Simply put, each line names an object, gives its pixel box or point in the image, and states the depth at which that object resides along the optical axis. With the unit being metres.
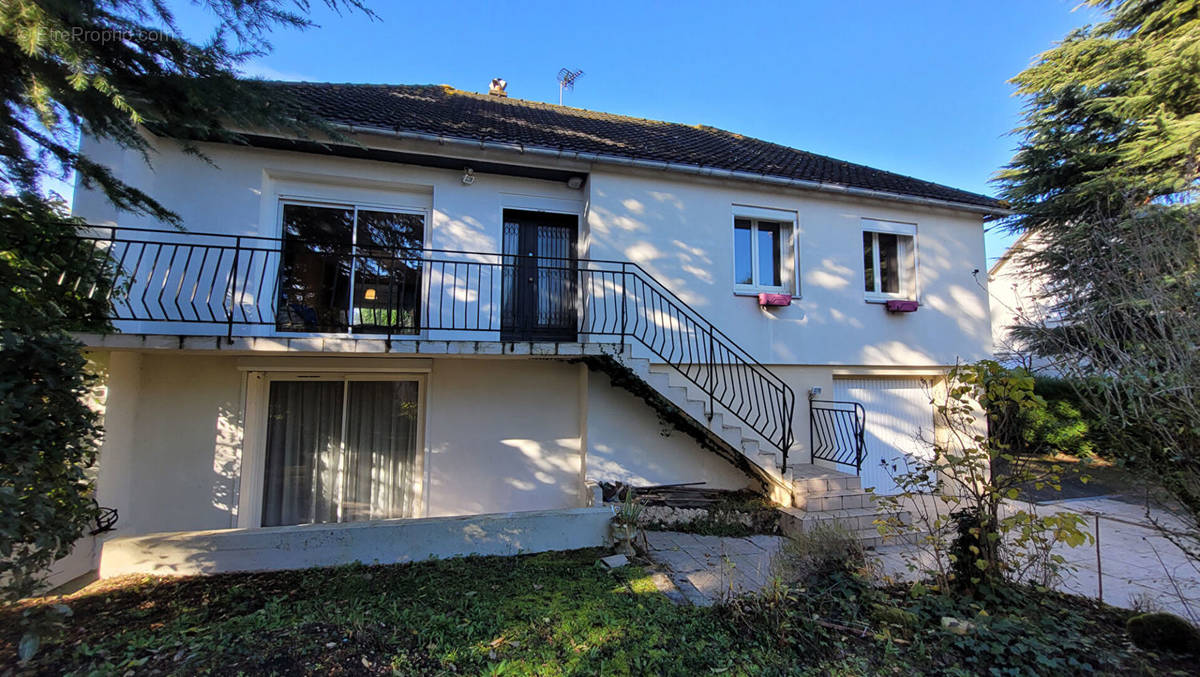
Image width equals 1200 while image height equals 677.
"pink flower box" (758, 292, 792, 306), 7.00
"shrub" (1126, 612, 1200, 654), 2.92
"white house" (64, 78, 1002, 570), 5.40
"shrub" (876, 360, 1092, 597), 3.36
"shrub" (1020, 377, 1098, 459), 9.53
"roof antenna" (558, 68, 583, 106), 12.08
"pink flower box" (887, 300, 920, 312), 7.64
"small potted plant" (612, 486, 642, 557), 4.97
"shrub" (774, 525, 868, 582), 4.00
